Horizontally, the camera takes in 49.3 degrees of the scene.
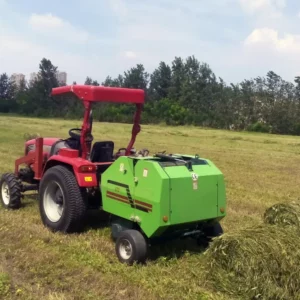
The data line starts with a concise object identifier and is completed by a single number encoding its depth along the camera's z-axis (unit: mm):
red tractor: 4123
